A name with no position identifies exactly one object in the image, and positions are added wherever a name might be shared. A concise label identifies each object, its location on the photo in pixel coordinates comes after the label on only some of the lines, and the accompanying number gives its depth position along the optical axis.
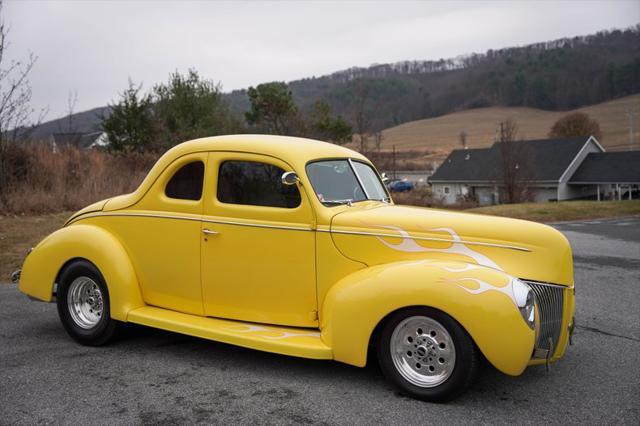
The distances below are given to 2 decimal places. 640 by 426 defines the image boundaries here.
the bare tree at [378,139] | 35.78
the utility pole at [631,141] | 74.66
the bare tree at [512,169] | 36.94
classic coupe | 4.07
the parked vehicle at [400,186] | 53.98
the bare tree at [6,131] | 14.60
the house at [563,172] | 45.44
